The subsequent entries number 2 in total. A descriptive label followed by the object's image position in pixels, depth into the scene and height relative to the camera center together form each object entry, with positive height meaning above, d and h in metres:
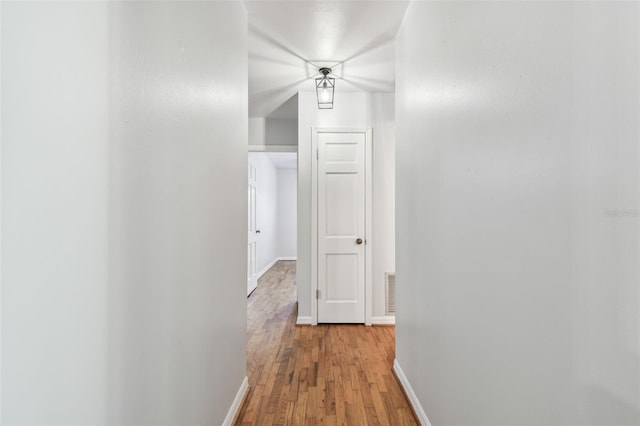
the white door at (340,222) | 3.62 -0.14
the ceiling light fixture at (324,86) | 3.08 +1.21
